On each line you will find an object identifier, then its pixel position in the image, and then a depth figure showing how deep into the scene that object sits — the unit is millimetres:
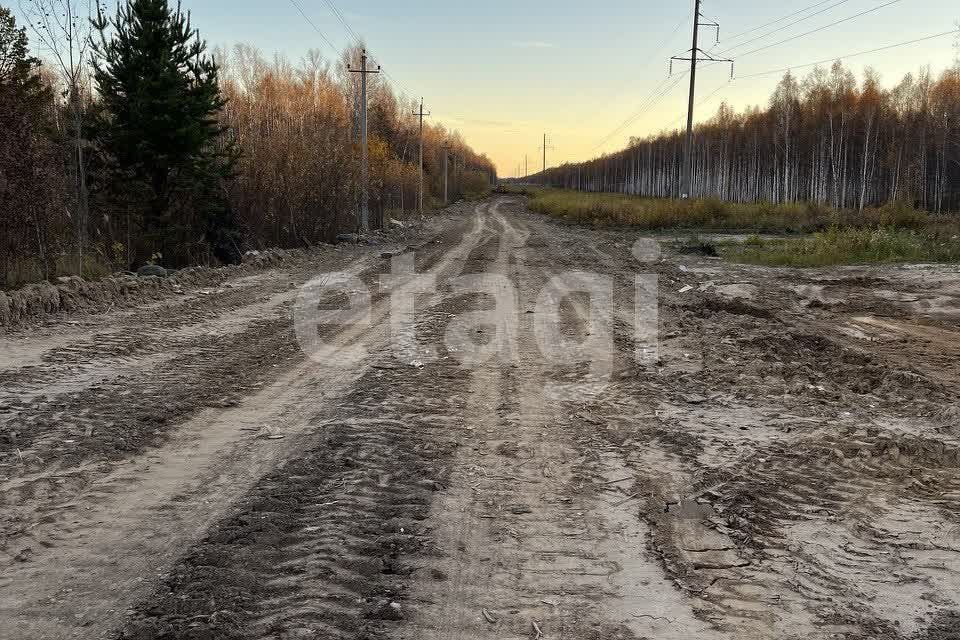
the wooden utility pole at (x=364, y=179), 24094
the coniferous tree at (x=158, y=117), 14102
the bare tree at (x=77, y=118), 12766
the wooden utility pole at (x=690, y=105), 29894
